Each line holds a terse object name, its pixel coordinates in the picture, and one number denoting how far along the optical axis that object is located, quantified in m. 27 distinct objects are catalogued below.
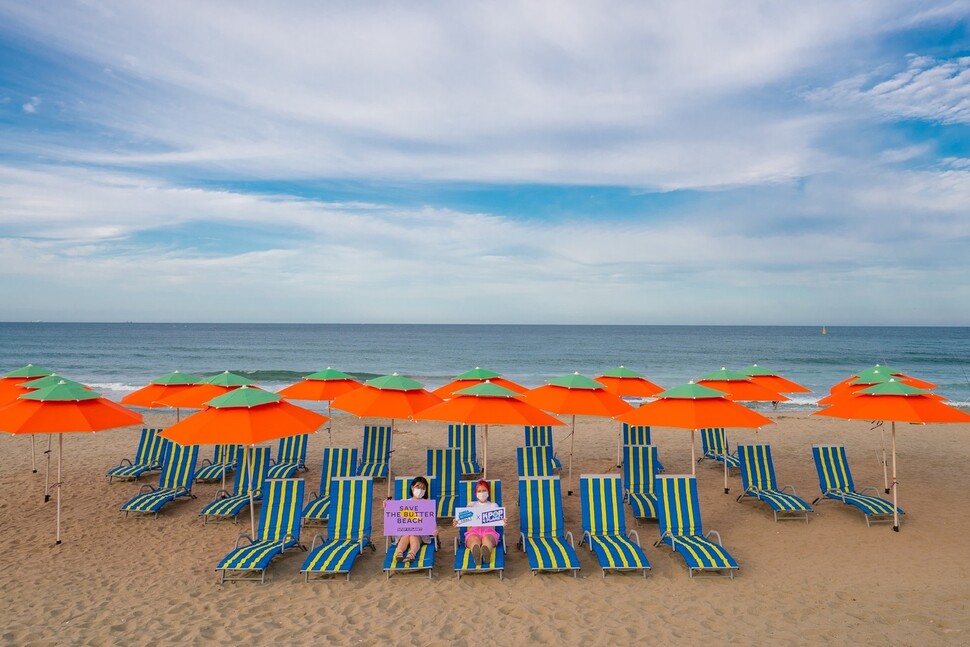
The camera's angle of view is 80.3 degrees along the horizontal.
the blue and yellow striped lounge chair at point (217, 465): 9.73
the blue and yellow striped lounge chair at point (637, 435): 10.22
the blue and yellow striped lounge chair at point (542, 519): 6.28
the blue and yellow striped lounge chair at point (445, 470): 8.18
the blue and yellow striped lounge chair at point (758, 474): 8.23
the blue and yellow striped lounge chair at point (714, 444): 10.96
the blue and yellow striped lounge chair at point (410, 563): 5.89
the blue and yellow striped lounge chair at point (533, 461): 8.92
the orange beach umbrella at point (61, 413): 5.93
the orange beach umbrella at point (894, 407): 6.31
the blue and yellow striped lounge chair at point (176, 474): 8.38
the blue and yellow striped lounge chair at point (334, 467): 7.94
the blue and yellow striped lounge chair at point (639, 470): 8.43
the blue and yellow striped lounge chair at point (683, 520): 6.18
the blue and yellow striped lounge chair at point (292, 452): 10.59
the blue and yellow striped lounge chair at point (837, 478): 7.75
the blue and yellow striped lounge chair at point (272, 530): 5.89
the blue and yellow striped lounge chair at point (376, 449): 10.19
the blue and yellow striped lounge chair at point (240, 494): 7.64
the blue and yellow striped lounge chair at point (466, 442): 10.14
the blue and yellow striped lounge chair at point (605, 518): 6.22
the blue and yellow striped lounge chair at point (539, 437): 10.46
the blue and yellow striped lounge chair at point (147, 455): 9.83
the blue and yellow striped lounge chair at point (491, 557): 5.88
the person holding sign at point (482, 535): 6.02
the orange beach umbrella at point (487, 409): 6.50
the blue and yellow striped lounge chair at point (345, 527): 5.93
